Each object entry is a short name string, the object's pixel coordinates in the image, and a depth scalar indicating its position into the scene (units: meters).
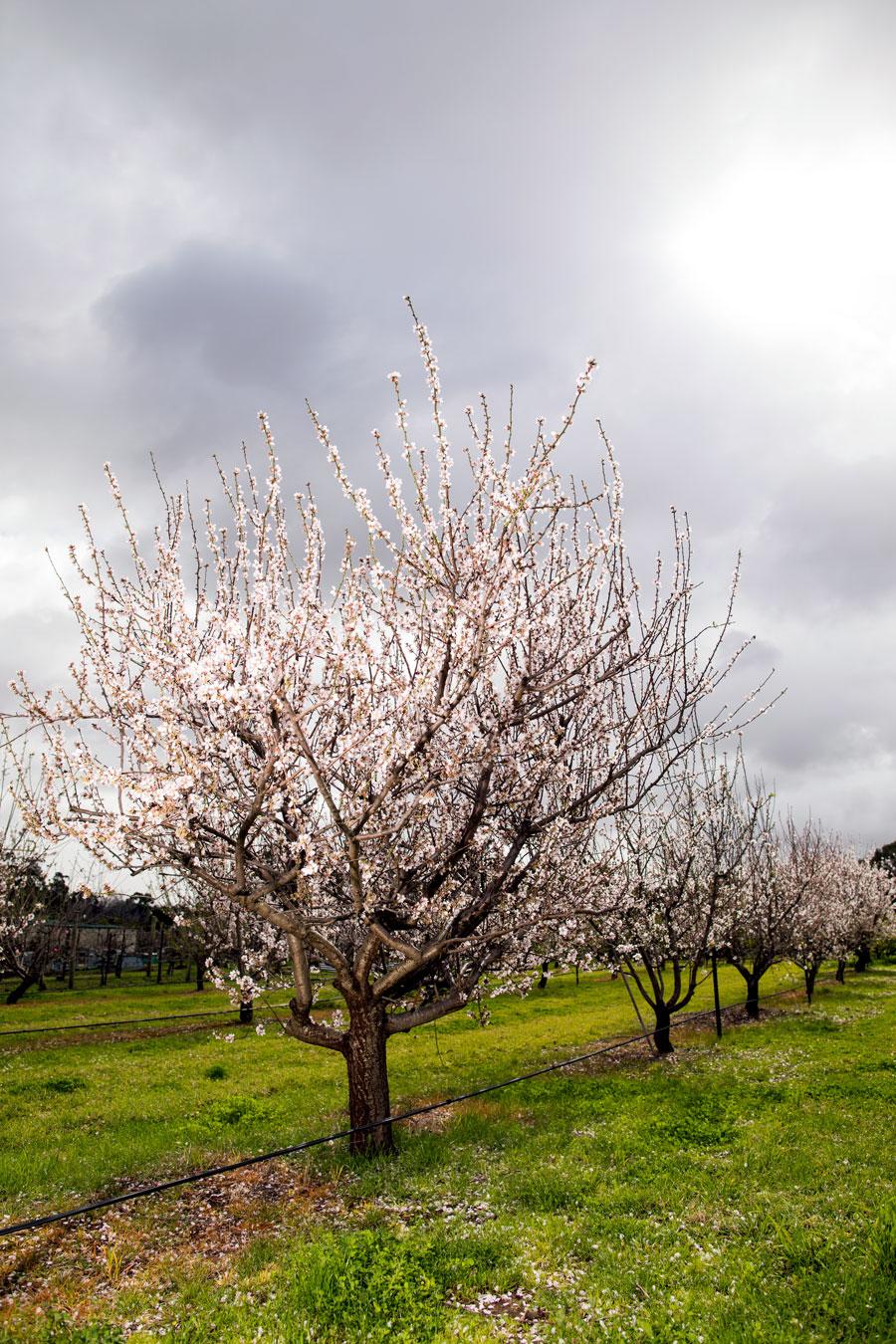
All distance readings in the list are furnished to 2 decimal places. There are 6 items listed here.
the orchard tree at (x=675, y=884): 19.17
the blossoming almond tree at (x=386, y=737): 8.45
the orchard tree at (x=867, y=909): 46.04
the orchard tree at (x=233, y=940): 12.23
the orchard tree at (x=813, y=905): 32.62
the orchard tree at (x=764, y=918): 27.69
